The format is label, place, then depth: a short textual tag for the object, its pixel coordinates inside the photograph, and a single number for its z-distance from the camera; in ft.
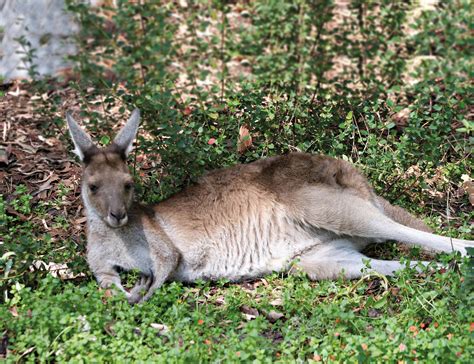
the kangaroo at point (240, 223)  16.79
